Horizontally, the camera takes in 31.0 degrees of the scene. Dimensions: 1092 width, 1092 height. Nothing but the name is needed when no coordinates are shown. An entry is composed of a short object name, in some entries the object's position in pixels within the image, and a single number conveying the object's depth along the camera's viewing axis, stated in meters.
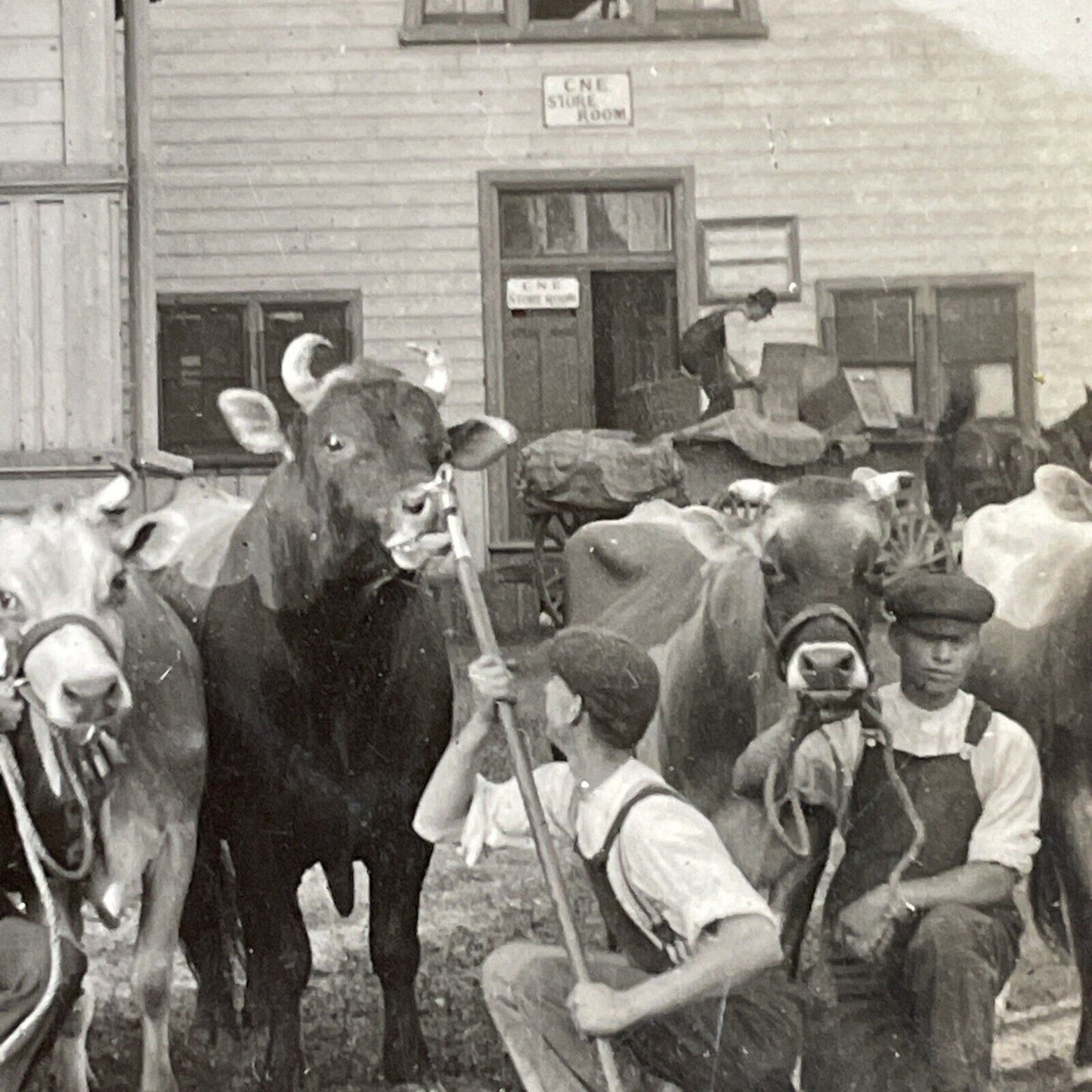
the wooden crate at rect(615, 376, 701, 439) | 3.93
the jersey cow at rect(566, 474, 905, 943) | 3.52
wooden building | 3.83
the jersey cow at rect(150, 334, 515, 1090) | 3.64
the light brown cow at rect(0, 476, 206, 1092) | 3.27
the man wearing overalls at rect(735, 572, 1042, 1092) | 3.73
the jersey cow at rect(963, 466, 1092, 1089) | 3.99
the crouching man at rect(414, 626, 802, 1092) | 3.22
